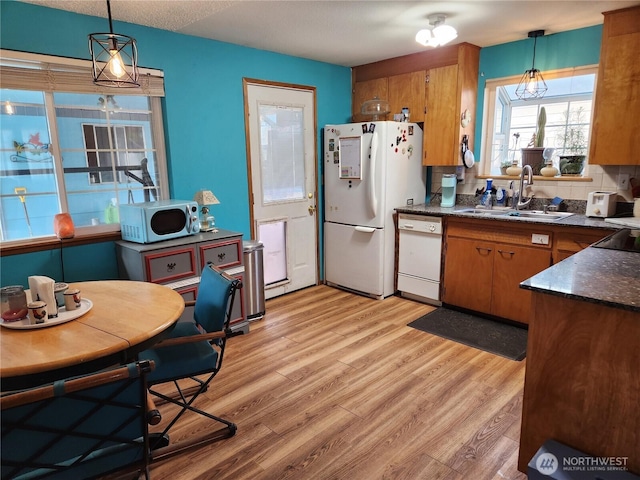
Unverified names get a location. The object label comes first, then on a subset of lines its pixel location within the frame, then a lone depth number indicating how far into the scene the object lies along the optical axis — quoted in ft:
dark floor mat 9.96
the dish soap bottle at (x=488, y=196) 12.55
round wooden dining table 4.57
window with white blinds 8.69
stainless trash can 11.26
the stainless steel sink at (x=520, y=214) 10.68
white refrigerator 12.67
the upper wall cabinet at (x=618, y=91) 9.26
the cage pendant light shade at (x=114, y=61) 5.92
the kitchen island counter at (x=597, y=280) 4.90
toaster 10.08
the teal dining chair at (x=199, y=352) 6.22
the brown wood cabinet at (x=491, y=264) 10.50
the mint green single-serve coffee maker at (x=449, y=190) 12.99
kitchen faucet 11.48
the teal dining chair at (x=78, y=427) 3.66
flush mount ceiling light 9.22
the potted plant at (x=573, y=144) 11.14
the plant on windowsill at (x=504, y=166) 12.67
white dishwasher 12.42
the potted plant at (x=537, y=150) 11.77
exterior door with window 12.61
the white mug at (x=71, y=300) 5.95
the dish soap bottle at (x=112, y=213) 10.25
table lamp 10.85
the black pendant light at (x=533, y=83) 11.50
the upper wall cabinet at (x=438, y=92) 12.23
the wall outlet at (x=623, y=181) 10.41
